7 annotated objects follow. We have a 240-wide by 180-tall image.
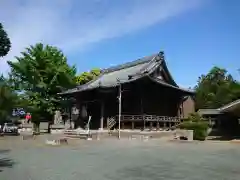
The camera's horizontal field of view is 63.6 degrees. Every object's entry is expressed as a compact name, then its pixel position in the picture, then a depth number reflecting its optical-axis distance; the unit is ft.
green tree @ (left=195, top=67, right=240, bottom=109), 92.53
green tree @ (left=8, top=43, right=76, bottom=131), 83.20
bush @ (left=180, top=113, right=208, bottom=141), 52.21
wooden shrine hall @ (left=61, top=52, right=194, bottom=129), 63.87
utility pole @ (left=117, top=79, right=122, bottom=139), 58.38
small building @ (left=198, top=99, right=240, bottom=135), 58.96
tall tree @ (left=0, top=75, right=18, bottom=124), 62.38
